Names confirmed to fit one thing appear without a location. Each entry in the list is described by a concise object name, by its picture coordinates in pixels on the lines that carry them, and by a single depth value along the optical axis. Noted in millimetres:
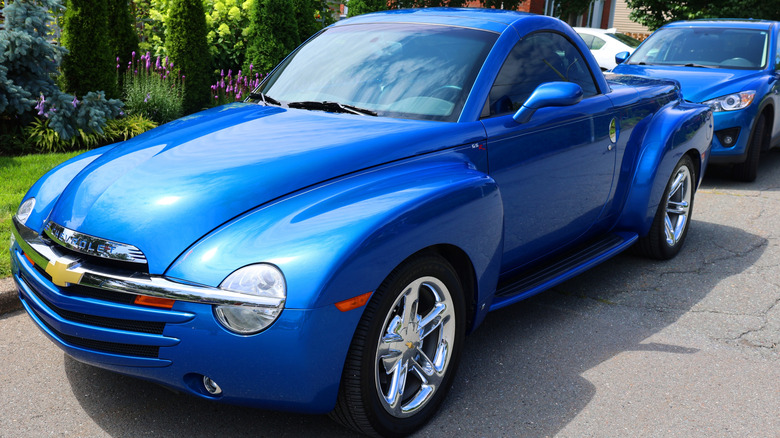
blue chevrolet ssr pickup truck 2488
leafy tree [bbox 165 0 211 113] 8562
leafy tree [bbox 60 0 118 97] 7523
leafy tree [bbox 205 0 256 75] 10664
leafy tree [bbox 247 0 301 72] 10047
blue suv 7805
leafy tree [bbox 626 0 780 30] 16578
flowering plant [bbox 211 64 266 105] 9165
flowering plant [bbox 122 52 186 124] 8195
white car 15008
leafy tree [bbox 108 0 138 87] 8492
